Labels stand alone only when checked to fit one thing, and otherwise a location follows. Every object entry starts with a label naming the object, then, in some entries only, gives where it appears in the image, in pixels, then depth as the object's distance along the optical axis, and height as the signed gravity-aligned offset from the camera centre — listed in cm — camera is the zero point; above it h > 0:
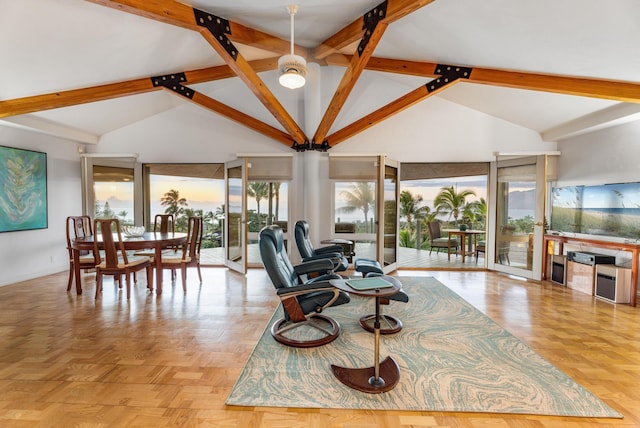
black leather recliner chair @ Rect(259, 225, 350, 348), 266 -81
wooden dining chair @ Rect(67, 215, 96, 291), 437 -68
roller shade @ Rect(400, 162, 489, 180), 692 +94
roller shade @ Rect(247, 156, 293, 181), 594 +78
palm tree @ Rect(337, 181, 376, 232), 598 +22
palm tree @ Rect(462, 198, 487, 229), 869 -4
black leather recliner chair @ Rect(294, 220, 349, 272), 392 -57
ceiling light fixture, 299 +135
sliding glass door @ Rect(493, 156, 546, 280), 519 -8
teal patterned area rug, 198 -123
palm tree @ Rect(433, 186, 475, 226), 888 +28
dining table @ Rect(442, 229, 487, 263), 710 -53
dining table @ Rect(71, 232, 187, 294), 409 -49
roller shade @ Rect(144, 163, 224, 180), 707 +90
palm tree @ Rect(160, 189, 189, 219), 892 +16
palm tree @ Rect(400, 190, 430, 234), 923 +6
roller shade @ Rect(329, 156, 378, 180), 577 +79
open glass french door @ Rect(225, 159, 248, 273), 559 -13
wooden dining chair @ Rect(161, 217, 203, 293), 453 -75
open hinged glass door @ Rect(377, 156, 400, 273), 545 -9
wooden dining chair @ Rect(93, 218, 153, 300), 390 -73
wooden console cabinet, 392 -47
